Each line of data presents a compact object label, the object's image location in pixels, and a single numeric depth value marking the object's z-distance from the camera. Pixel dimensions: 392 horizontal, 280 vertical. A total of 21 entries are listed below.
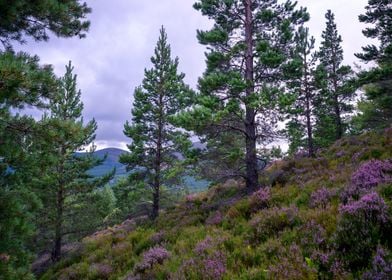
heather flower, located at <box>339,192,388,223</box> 5.69
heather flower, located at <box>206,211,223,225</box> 11.30
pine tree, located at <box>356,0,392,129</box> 18.56
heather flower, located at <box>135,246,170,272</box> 8.66
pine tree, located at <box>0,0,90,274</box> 6.05
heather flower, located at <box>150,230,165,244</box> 11.93
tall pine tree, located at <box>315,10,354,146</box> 26.19
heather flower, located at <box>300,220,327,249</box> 6.01
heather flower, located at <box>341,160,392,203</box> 7.86
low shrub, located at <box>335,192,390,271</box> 5.06
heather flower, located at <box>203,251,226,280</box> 6.23
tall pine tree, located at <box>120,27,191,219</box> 22.64
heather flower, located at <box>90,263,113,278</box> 10.33
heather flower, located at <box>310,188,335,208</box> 8.44
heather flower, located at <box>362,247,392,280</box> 4.23
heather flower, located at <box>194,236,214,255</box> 8.02
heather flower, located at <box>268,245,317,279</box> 5.02
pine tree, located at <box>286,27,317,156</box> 25.11
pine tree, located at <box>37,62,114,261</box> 20.09
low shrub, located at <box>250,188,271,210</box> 10.98
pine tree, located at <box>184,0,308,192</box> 13.67
